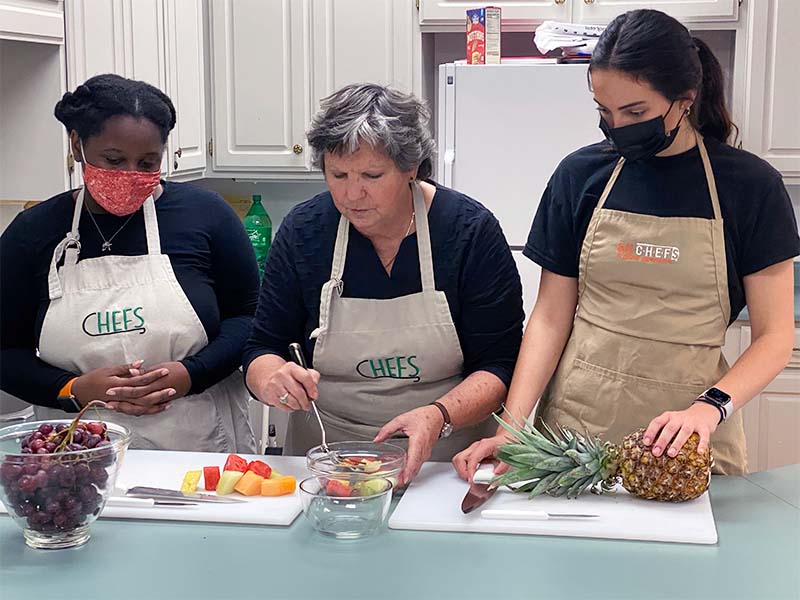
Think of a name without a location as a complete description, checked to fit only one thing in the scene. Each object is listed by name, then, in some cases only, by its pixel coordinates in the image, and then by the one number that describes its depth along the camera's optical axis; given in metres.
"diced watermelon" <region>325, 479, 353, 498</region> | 1.37
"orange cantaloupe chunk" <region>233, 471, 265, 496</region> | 1.48
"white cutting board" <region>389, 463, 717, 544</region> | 1.33
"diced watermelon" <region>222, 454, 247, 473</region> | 1.54
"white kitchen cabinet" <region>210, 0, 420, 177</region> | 3.32
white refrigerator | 3.02
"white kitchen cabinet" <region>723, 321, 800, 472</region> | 3.08
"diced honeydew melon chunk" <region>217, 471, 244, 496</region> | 1.48
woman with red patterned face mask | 1.85
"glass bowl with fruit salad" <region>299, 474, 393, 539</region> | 1.35
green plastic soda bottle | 3.67
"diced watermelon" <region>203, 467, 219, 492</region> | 1.50
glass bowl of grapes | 1.25
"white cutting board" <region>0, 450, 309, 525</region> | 1.40
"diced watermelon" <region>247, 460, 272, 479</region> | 1.54
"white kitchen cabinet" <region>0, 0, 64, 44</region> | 2.13
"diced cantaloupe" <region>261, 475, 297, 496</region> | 1.48
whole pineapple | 1.41
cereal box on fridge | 3.08
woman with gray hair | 1.76
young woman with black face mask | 1.64
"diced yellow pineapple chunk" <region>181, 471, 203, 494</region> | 1.50
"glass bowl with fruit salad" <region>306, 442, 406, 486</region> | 1.41
